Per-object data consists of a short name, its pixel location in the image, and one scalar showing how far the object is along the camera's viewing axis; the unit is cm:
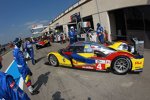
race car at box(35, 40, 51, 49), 1340
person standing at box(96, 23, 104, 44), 873
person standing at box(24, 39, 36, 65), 721
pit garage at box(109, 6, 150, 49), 695
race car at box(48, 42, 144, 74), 429
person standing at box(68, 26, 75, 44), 915
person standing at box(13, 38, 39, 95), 376
